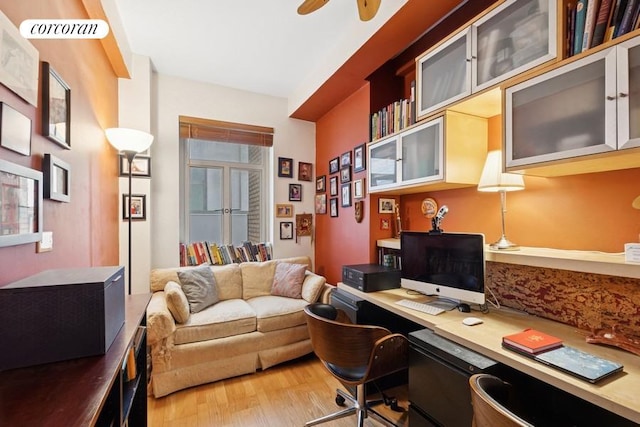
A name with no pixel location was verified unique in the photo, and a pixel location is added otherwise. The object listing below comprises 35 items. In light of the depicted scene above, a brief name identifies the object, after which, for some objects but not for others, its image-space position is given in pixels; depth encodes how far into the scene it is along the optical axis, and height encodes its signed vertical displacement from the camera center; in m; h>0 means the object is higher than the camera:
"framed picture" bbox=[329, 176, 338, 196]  3.26 +0.33
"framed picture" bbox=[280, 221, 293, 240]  3.60 -0.21
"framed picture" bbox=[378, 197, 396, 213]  2.65 +0.08
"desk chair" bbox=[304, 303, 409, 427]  1.53 -0.76
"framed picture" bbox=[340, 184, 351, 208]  2.98 +0.20
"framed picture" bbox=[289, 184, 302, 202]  3.65 +0.27
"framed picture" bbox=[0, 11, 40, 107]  0.98 +0.57
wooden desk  0.87 -0.57
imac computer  1.59 -0.32
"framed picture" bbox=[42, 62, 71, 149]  1.28 +0.51
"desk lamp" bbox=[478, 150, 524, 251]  1.55 +0.19
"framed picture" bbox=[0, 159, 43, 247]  0.97 +0.03
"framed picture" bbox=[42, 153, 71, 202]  1.29 +0.17
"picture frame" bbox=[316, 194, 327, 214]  3.50 +0.12
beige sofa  2.13 -0.97
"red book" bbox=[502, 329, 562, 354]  1.13 -0.53
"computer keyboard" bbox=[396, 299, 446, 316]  1.64 -0.57
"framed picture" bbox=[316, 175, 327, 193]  3.52 +0.38
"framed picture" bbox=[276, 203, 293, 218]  3.57 +0.04
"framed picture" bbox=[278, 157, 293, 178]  3.61 +0.59
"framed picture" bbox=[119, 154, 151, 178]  2.77 +0.46
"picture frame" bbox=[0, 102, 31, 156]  0.99 +0.31
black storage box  0.84 -0.34
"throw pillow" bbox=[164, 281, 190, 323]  2.28 -0.75
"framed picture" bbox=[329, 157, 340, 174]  3.23 +0.56
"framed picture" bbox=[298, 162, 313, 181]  3.71 +0.56
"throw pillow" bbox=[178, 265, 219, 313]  2.58 -0.70
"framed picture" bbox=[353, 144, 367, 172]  2.74 +0.54
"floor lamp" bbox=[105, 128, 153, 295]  2.21 +0.58
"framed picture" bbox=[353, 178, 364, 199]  2.74 +0.25
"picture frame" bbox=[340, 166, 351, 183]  3.00 +0.43
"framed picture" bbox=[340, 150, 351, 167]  3.01 +0.59
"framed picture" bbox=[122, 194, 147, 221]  2.78 +0.06
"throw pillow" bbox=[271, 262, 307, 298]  2.99 -0.72
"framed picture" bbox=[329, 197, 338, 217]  3.26 +0.08
